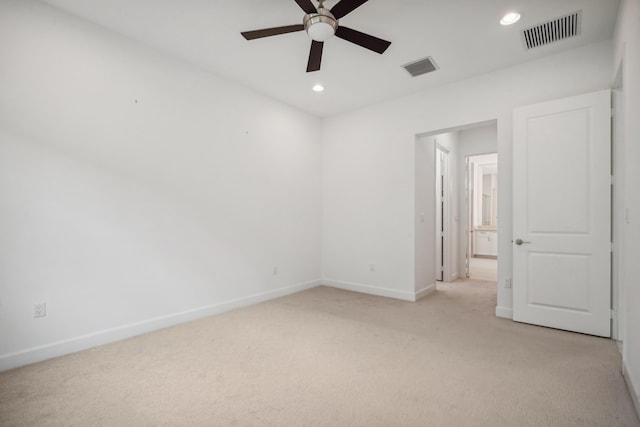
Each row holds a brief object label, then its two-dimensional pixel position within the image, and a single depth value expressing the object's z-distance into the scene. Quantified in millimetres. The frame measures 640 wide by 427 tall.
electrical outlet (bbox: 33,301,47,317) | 2506
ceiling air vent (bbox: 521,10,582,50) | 2754
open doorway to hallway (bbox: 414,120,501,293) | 4531
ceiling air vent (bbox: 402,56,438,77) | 3466
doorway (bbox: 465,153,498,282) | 8588
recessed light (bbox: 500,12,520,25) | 2687
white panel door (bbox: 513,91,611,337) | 3000
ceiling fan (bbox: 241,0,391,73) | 2197
